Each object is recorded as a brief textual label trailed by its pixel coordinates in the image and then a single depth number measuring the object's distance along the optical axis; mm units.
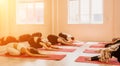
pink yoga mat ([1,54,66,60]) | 3326
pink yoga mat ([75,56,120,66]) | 2936
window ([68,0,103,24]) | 7766
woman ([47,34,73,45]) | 5395
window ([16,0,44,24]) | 8547
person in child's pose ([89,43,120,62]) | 2989
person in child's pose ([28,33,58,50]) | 4557
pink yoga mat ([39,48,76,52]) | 4366
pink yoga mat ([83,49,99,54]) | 4157
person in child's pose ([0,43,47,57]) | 3622
